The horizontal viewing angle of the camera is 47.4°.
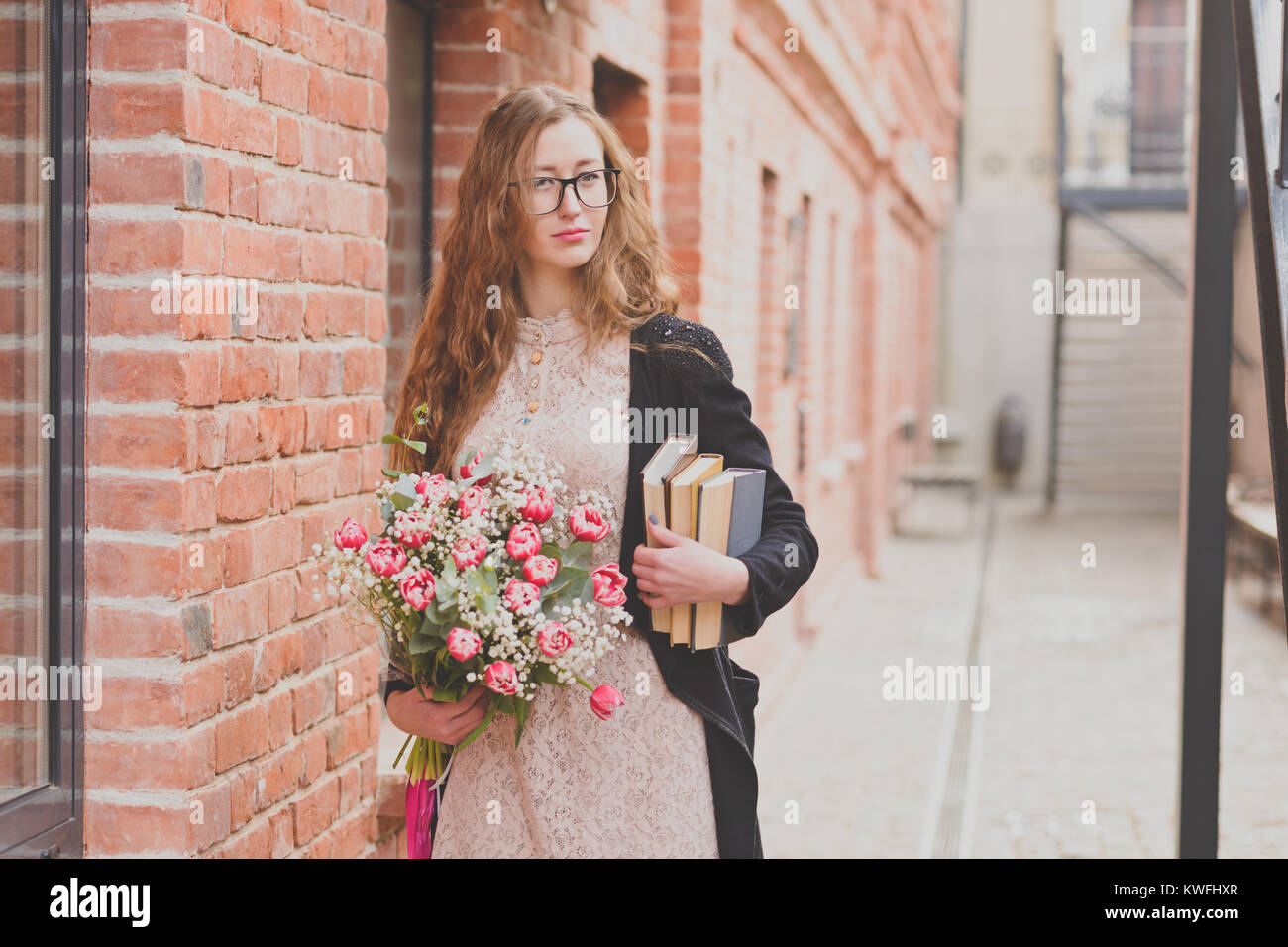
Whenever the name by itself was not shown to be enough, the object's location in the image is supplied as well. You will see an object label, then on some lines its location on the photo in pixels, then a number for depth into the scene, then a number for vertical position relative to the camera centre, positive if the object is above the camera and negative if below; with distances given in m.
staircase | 18.22 +0.03
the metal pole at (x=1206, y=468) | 3.75 -0.19
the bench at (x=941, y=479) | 15.80 -0.96
